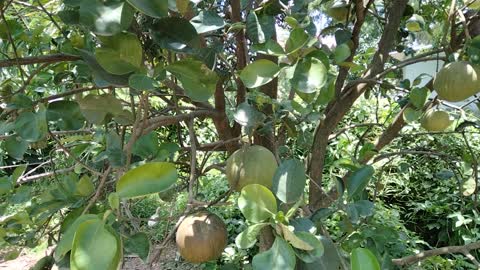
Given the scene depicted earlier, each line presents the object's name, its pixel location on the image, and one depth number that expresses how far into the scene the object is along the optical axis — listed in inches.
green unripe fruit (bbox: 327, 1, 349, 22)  48.6
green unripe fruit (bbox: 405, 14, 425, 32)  51.3
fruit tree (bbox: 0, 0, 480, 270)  20.3
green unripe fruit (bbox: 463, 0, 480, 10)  46.3
